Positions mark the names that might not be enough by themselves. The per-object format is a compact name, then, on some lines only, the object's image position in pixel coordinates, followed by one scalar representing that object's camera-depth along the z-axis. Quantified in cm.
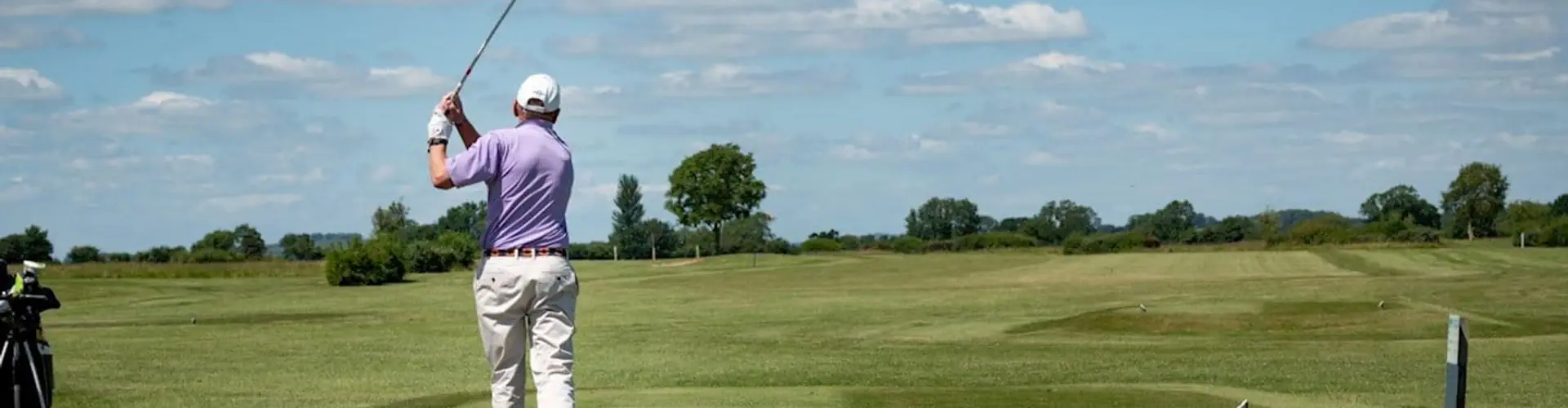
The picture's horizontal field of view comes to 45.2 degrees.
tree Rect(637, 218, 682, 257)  14738
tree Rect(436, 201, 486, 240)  15391
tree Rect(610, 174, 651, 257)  16025
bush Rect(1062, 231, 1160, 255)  11049
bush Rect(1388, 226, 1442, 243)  11156
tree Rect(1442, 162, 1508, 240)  15650
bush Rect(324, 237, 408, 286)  6681
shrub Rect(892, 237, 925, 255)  12722
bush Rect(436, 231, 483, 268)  8454
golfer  969
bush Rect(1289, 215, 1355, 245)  11388
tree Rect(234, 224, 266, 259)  10319
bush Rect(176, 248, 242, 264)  8569
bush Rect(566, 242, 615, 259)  12988
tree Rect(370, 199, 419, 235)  11975
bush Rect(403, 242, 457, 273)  8094
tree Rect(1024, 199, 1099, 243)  16175
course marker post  1100
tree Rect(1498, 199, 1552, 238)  12374
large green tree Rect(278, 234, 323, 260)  11086
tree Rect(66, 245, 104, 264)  9231
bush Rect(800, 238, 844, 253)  13362
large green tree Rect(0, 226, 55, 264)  7200
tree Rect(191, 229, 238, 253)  10881
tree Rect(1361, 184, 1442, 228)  17812
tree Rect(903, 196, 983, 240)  17612
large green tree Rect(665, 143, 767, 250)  12638
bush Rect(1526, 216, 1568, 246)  10556
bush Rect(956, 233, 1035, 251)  12762
